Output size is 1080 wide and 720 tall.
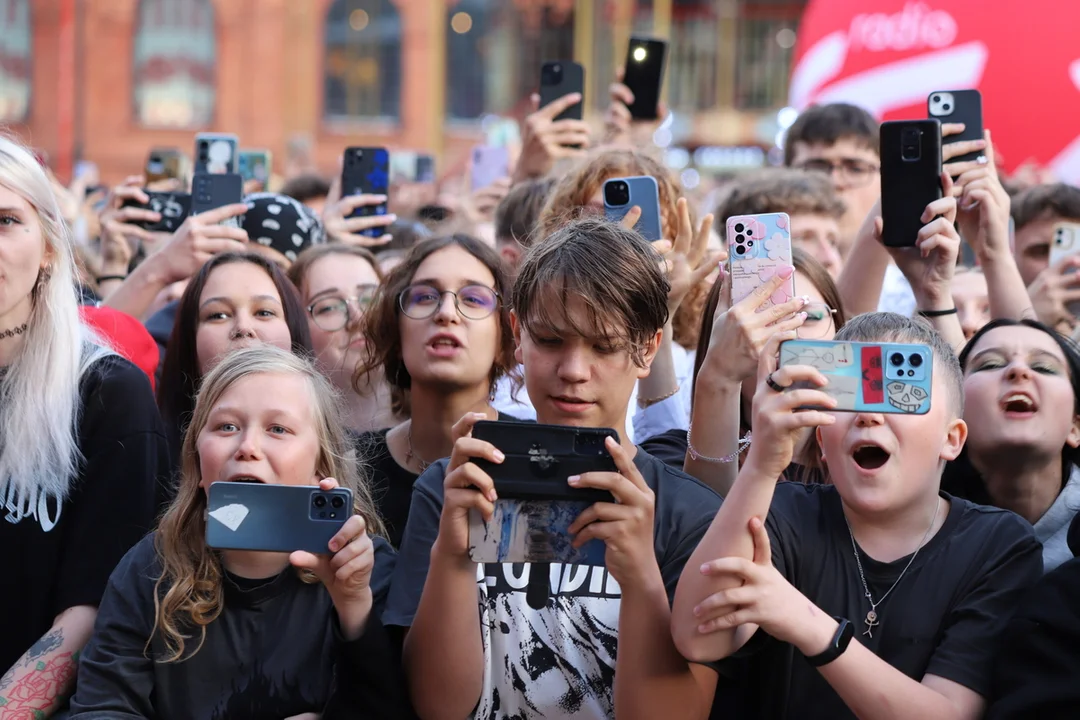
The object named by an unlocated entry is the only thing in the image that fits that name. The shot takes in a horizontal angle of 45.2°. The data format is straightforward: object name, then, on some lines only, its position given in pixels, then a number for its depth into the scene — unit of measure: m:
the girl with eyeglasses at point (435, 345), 3.28
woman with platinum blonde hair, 2.74
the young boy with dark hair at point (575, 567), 2.22
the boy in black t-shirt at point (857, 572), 2.16
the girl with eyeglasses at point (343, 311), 3.91
